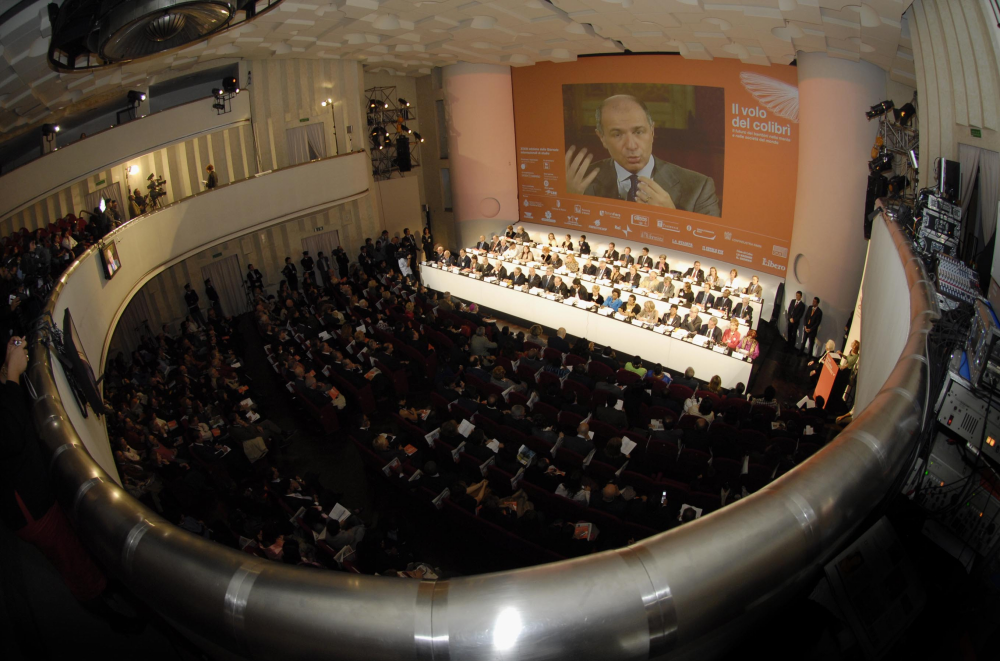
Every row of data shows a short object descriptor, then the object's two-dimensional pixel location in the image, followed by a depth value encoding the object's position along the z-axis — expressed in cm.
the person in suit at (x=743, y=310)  1126
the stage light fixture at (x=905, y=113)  774
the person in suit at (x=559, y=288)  1236
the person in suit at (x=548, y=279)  1317
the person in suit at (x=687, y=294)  1174
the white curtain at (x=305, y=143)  1544
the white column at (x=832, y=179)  951
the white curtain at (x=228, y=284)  1487
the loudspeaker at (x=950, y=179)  565
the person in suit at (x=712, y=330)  1017
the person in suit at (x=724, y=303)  1125
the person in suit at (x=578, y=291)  1213
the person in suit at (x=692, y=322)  1055
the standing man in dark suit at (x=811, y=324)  1051
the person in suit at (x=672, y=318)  1080
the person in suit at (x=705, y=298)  1166
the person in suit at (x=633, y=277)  1292
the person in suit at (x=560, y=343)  1035
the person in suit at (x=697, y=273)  1258
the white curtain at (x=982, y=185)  516
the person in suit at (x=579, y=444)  721
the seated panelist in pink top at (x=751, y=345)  944
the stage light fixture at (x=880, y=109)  816
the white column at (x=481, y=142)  1620
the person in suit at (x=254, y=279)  1474
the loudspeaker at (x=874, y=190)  824
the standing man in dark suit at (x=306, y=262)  1546
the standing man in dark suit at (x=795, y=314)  1097
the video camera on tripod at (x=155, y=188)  1326
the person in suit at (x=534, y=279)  1320
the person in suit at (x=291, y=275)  1494
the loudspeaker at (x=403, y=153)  1769
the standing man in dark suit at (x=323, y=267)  1541
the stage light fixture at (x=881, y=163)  816
